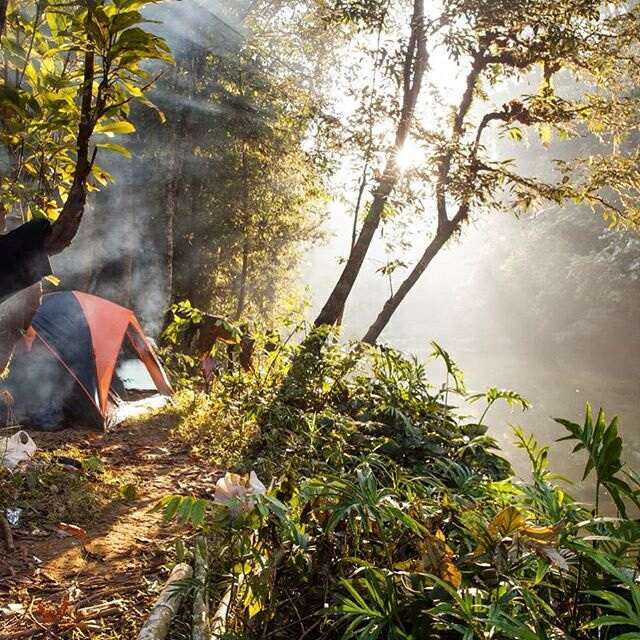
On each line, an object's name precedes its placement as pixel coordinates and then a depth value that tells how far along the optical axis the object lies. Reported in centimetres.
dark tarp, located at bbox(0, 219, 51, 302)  289
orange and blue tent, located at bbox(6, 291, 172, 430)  696
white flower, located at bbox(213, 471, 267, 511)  220
